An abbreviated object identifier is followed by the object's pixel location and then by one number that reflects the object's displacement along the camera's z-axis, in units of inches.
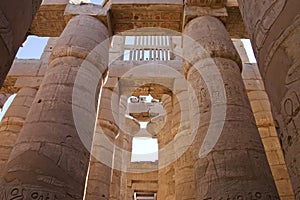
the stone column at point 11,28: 83.9
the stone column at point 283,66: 72.3
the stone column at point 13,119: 279.1
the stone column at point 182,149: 256.8
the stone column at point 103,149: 264.4
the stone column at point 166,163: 326.3
